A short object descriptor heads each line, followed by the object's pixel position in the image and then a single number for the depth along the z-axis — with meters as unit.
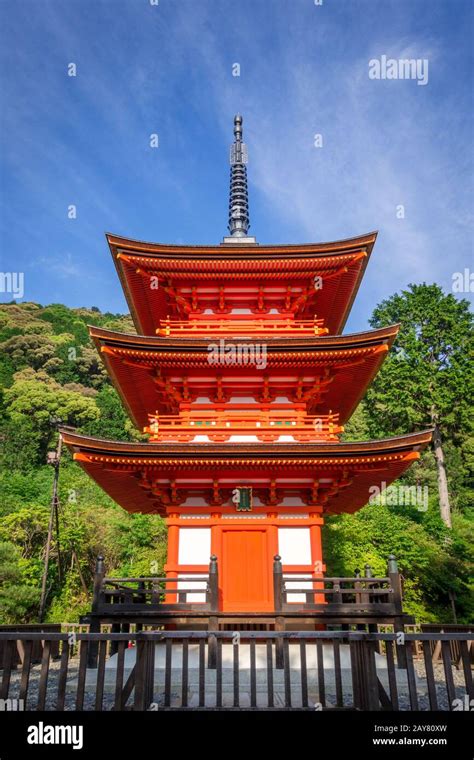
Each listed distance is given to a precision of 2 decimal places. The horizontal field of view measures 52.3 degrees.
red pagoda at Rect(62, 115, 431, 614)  12.88
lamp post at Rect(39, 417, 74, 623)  24.25
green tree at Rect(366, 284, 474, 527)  34.25
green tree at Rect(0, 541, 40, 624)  24.05
